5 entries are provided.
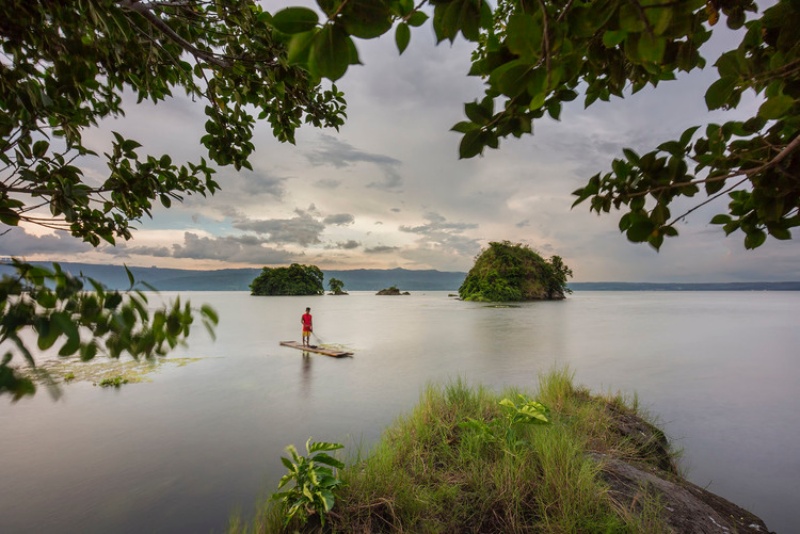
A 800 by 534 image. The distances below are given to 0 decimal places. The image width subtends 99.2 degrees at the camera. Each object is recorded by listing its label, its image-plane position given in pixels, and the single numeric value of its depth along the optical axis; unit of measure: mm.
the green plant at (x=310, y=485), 2334
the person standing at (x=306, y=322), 11955
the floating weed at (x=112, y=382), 7605
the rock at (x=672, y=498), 2455
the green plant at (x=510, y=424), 3197
